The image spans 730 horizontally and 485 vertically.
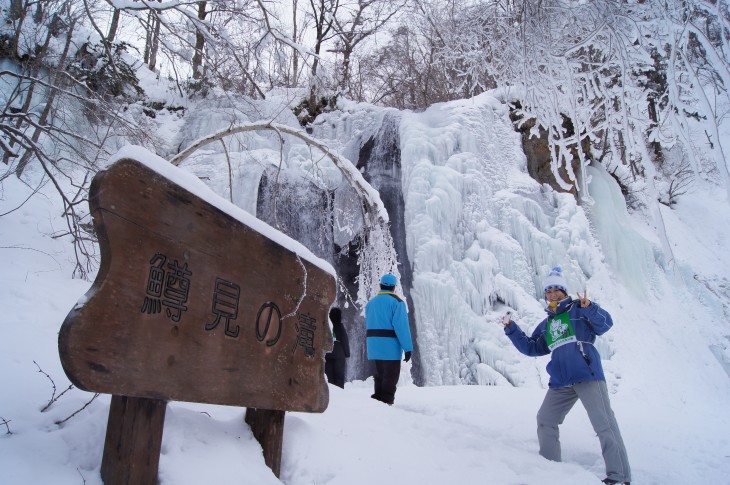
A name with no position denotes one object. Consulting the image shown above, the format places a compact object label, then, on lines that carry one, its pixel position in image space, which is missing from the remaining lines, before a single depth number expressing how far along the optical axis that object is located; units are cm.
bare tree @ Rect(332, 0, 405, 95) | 981
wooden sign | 118
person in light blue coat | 365
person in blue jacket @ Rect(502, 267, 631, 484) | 245
